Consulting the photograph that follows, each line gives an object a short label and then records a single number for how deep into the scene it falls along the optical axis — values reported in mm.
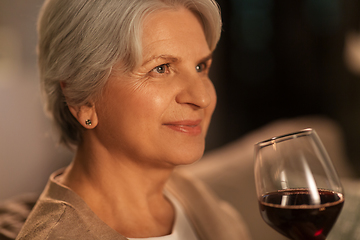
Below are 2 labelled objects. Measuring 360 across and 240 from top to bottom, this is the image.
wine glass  726
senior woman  912
